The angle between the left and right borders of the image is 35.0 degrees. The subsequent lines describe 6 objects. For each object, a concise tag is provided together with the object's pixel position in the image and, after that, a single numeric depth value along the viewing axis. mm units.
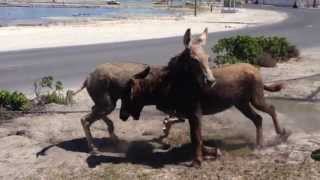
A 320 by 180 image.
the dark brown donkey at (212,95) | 6113
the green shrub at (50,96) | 9237
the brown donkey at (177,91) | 5987
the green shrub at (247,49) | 13144
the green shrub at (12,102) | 8673
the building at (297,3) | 81128
